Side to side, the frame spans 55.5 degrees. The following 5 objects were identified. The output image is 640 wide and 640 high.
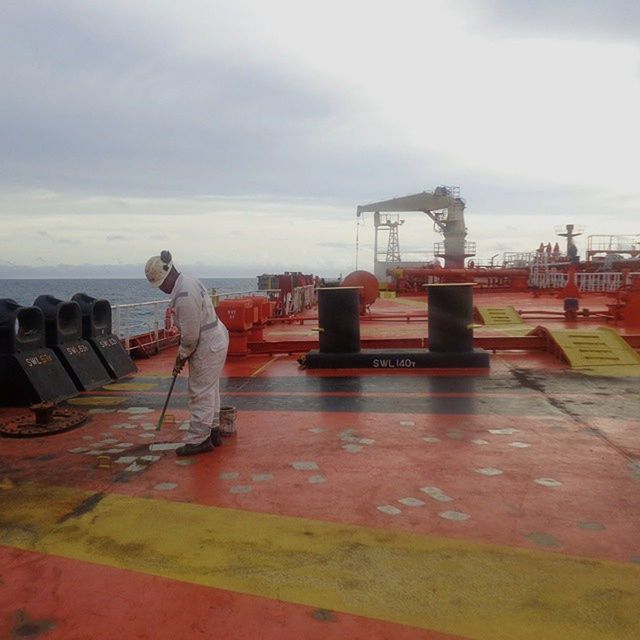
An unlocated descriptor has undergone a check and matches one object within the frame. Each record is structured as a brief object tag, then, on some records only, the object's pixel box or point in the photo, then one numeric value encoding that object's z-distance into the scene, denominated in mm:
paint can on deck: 5941
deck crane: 42688
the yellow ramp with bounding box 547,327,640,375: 9648
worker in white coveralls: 5215
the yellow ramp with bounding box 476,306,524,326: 15273
